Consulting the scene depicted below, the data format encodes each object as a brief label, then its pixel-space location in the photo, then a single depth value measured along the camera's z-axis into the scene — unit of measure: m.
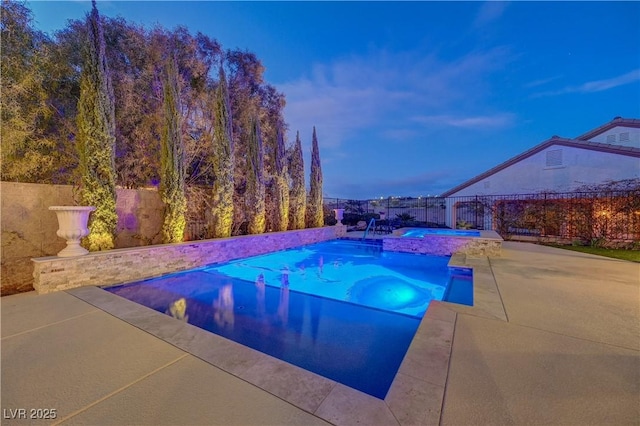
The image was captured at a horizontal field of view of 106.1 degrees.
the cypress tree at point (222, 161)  7.98
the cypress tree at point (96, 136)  5.02
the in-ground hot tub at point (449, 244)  7.03
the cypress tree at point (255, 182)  9.32
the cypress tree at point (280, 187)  10.67
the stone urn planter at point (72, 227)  4.32
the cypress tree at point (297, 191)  11.80
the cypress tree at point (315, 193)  12.62
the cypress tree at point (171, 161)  6.54
